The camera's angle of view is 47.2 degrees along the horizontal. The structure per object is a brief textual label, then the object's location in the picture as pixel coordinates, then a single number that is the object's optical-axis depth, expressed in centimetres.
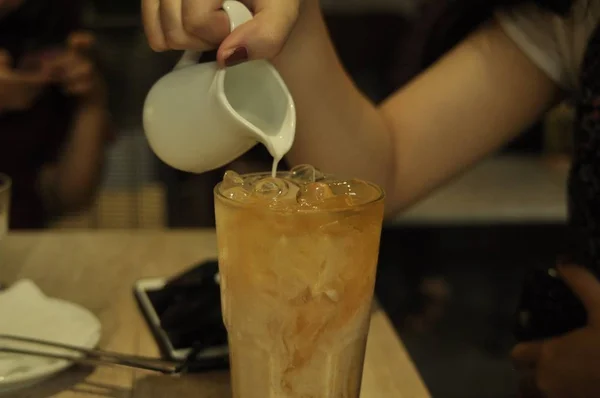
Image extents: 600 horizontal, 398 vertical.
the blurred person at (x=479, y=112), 77
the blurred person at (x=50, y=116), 151
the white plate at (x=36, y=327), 59
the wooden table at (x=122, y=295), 61
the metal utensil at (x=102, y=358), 62
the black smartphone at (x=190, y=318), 65
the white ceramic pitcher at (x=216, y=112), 57
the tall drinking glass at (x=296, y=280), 49
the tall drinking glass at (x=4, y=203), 75
